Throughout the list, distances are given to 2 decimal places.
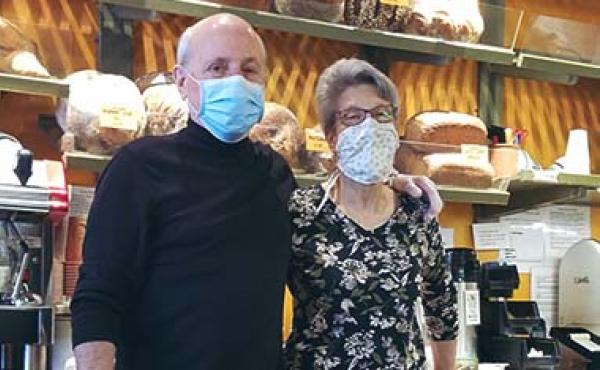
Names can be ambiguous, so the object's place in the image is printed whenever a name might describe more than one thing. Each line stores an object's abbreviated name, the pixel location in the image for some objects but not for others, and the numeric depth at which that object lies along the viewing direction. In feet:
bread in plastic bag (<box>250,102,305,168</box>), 9.29
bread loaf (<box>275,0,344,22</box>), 9.53
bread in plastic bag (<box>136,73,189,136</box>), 8.73
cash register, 10.62
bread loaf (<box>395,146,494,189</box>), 10.23
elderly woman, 6.91
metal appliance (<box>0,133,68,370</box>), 7.13
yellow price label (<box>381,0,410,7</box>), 9.90
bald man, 6.05
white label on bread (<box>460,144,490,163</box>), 10.40
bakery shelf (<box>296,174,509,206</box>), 10.21
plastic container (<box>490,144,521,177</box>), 10.73
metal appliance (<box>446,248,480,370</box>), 10.49
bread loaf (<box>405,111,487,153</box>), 10.37
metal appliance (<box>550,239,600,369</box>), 11.57
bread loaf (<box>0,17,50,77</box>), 8.27
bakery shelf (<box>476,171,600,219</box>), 10.86
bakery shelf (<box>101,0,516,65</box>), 8.89
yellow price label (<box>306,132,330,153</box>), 9.48
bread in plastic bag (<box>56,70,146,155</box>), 8.36
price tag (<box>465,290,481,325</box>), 10.50
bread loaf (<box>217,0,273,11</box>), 9.22
